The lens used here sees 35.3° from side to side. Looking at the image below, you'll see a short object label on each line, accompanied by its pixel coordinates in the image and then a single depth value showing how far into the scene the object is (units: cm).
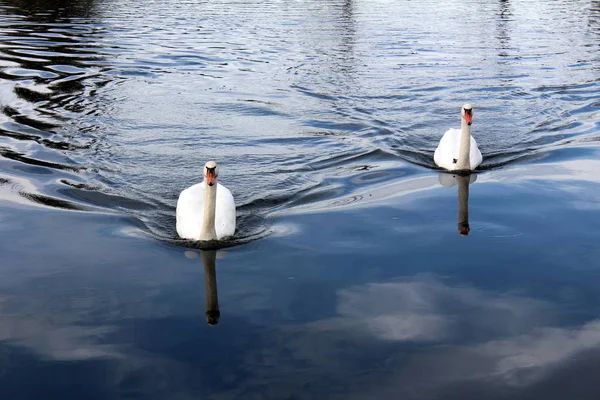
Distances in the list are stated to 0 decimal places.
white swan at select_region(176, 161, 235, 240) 1265
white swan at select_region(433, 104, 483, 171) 1706
